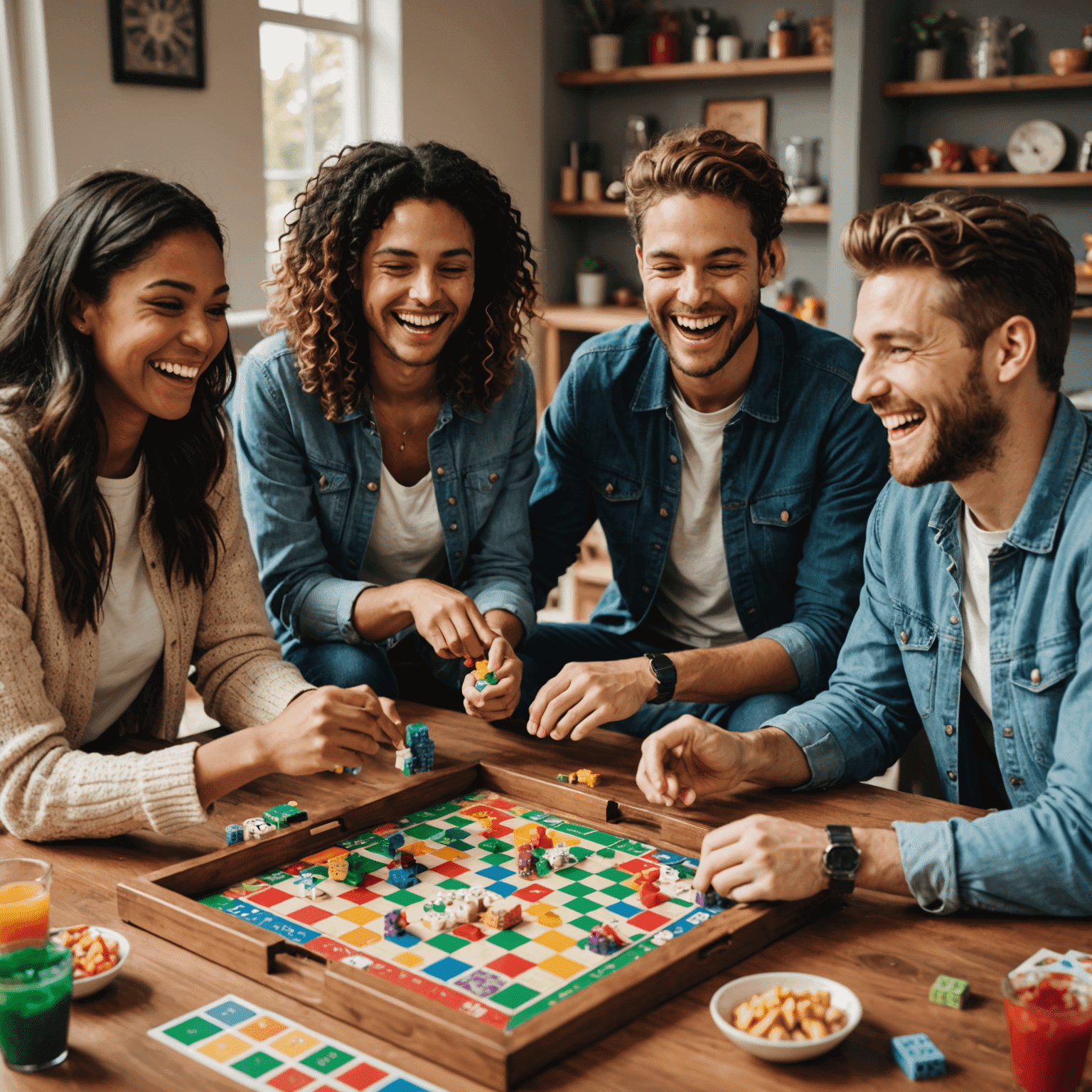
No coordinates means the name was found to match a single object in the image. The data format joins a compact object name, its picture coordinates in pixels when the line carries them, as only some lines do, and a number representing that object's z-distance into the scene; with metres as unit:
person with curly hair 2.29
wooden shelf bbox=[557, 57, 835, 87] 5.23
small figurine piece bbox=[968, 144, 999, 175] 5.00
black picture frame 4.11
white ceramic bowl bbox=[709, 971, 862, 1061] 1.11
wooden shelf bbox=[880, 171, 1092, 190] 4.73
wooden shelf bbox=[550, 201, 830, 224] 5.25
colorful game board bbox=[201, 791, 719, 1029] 1.26
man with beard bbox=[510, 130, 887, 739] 2.29
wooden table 1.11
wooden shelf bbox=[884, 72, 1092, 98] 4.65
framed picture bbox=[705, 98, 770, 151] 5.66
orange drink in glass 1.27
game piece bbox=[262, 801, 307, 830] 1.57
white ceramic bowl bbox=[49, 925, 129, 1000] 1.21
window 5.06
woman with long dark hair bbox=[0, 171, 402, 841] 1.59
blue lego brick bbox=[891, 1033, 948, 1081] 1.10
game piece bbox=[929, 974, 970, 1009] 1.21
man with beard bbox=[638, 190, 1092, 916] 1.42
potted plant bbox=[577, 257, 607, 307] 6.06
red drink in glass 1.04
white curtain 3.93
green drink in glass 1.09
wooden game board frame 1.11
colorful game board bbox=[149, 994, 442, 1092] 1.10
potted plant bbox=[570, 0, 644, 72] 5.86
